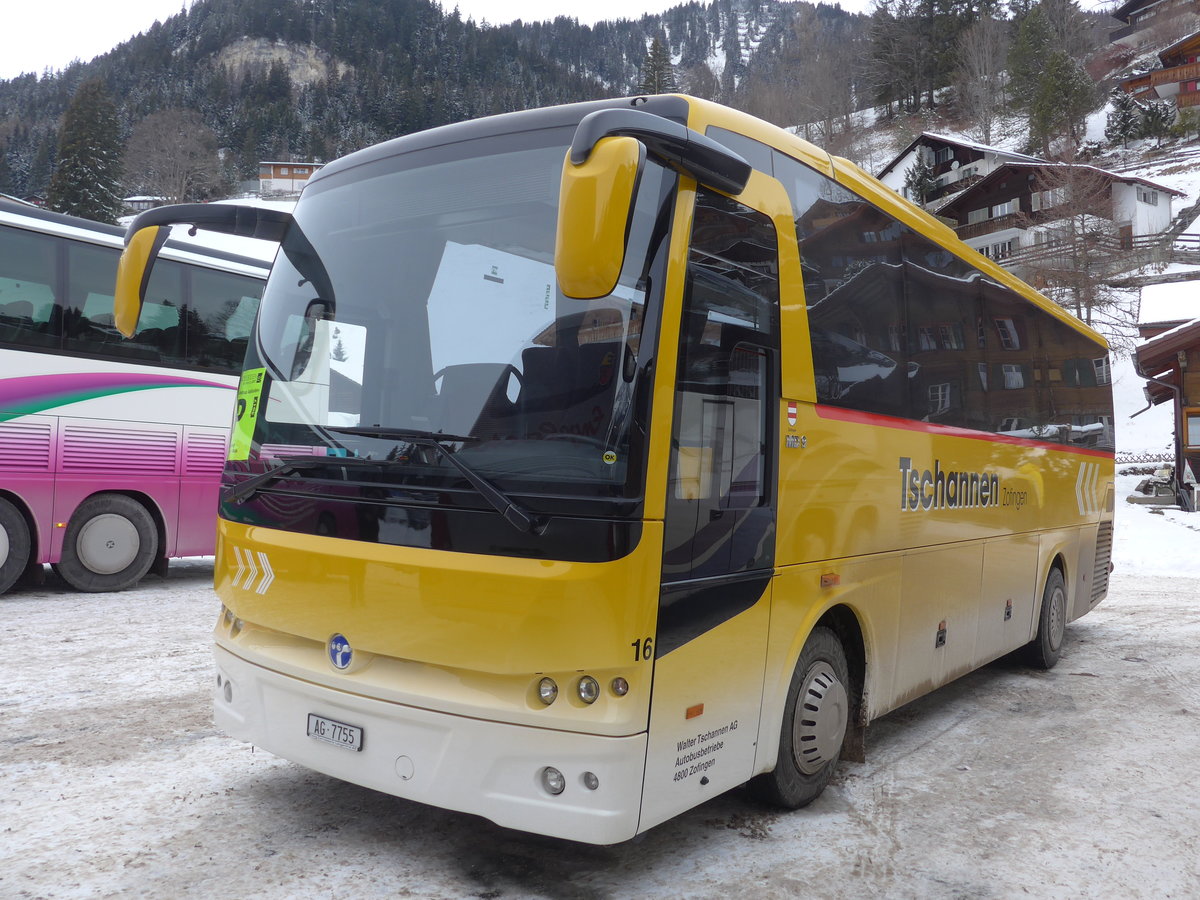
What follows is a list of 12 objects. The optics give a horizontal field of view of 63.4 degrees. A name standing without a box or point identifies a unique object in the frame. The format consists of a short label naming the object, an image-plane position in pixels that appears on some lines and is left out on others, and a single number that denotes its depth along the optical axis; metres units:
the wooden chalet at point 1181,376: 27.70
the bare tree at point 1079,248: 44.56
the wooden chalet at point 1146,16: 85.94
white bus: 9.88
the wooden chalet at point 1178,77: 71.19
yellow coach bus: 3.36
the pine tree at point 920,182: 69.56
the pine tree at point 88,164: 65.06
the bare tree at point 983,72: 80.75
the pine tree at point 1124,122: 70.28
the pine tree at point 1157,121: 68.62
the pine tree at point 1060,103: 68.50
